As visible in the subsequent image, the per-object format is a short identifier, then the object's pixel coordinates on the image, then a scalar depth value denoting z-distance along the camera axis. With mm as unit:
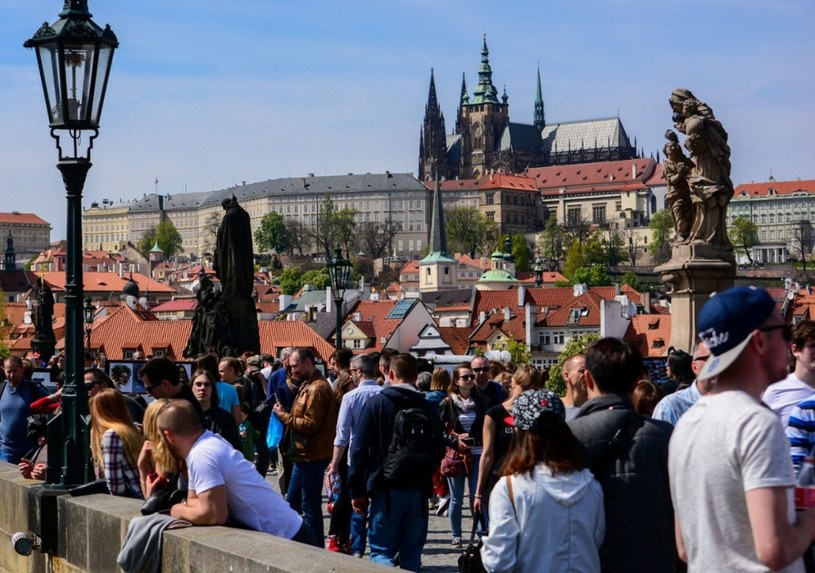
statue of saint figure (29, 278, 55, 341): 28373
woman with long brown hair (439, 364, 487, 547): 10656
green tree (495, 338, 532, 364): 79031
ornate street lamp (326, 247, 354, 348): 21219
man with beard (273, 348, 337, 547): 9484
